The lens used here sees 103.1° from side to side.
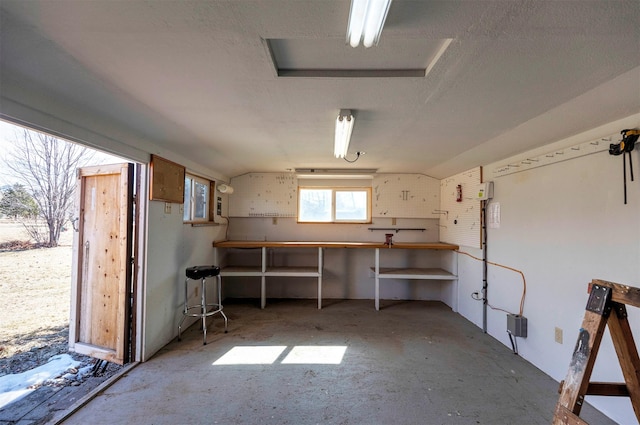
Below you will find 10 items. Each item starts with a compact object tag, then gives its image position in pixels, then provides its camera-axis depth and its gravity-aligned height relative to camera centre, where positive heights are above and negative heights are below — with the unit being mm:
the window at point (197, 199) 3404 +229
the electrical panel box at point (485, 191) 3092 +346
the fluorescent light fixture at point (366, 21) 882 +736
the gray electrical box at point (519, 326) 2531 -1062
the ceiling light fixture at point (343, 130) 1862 +720
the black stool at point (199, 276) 2945 -719
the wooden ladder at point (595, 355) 1141 -616
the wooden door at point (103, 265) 2430 -513
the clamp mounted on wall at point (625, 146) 1628 +498
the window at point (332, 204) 4672 +245
